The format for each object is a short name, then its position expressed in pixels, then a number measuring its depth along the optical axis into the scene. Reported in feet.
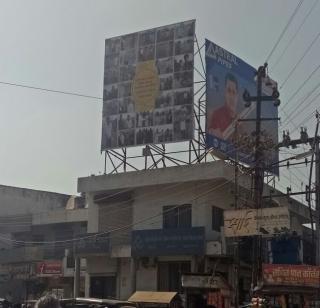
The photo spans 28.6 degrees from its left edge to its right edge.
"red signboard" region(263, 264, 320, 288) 51.01
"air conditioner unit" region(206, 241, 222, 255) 81.05
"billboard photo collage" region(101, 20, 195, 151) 93.86
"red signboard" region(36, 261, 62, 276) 110.01
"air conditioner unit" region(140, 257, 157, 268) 88.69
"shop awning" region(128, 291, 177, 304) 61.41
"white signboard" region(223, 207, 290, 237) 61.52
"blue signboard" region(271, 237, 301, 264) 90.12
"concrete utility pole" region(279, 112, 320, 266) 65.36
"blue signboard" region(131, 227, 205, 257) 81.61
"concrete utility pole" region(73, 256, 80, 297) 96.27
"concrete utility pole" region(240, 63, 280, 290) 61.26
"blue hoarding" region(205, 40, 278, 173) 93.35
